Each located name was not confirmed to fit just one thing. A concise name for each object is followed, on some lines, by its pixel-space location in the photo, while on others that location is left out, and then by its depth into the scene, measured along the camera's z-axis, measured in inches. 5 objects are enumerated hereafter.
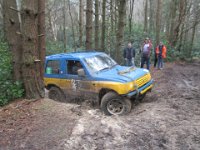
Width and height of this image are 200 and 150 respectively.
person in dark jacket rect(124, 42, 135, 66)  527.5
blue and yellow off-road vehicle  269.1
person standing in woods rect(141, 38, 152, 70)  504.4
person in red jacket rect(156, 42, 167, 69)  541.8
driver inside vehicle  302.1
